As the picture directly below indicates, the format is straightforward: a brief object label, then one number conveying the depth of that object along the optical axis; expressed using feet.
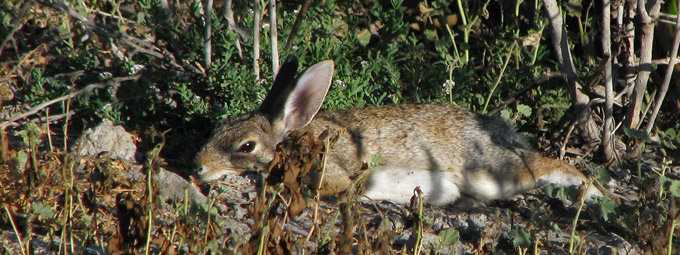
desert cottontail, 34.22
